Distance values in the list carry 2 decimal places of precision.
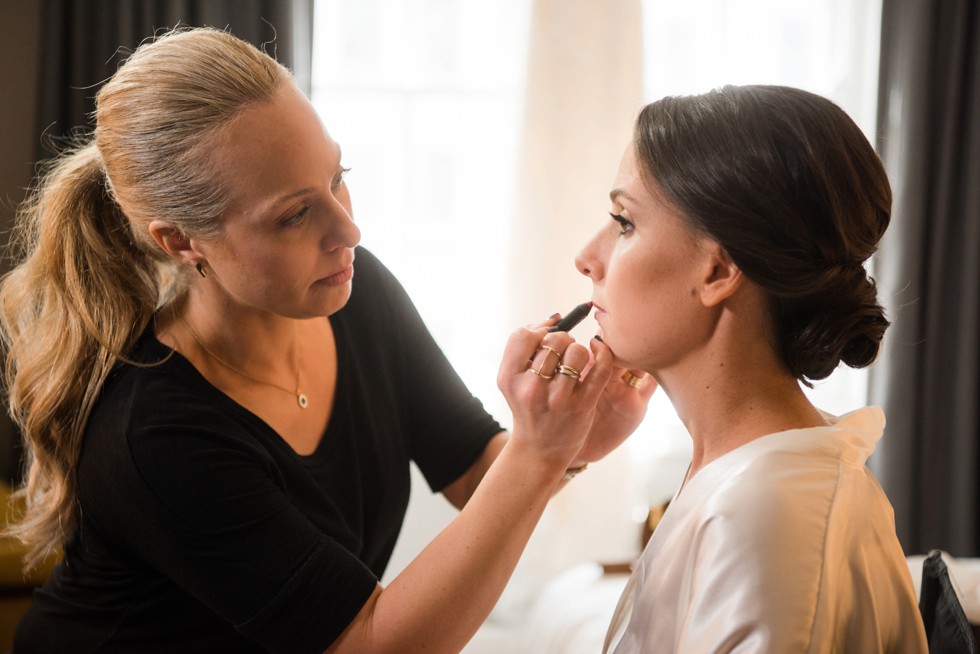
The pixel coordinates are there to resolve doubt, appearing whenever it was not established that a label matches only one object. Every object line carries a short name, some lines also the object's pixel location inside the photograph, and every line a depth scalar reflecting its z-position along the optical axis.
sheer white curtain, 3.05
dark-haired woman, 0.90
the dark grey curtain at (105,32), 2.84
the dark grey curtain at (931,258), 3.06
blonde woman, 1.12
